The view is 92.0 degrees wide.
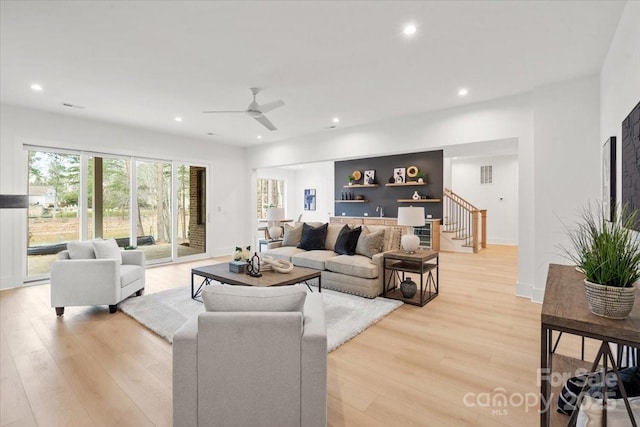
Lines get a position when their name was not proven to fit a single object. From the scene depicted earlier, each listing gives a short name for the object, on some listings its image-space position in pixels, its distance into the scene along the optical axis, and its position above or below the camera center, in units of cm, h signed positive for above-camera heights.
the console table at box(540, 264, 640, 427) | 118 -45
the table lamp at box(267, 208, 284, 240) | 626 -3
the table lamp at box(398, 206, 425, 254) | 407 -13
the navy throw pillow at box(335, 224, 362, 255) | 466 -44
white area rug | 303 -114
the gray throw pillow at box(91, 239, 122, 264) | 379 -46
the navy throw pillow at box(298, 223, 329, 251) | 509 -42
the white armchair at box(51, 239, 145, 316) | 343 -77
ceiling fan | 396 +136
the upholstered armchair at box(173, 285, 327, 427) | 153 -80
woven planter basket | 125 -36
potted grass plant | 126 -26
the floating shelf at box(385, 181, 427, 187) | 807 +77
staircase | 813 -37
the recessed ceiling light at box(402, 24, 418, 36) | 267 +161
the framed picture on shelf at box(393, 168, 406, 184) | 835 +102
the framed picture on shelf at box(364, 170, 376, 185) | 887 +103
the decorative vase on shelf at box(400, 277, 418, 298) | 392 -97
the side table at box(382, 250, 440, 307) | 382 -73
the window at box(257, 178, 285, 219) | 1216 +76
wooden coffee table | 318 -71
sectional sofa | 404 -67
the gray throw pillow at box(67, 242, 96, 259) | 368 -46
